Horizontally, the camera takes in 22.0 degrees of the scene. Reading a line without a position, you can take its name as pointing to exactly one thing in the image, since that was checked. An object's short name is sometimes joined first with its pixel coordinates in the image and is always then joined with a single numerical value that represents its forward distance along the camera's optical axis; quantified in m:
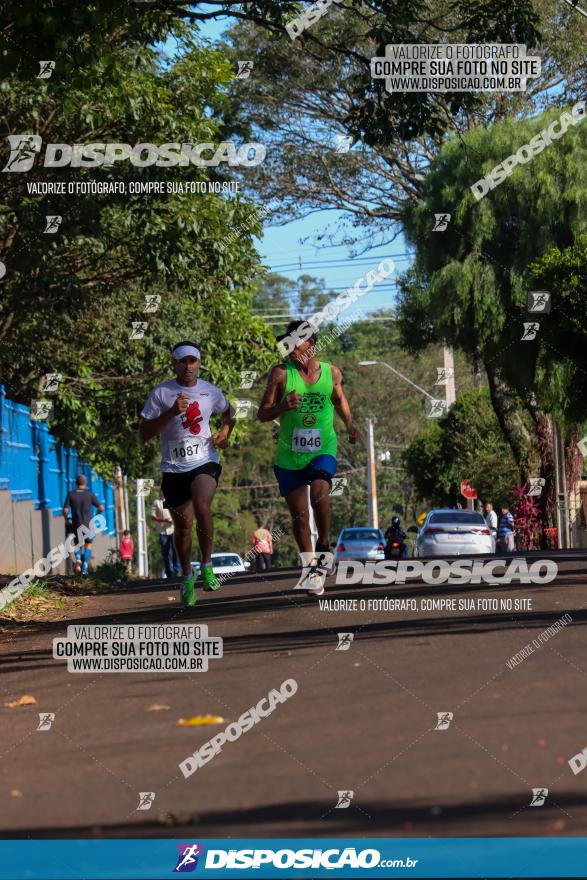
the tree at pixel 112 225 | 18.62
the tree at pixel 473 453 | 52.47
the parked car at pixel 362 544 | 40.53
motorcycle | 33.29
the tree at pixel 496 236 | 33.94
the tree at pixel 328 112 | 36.19
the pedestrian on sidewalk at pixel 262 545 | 29.11
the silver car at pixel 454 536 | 29.30
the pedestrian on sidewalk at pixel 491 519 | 41.52
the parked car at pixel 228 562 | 42.44
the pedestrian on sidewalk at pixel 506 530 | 34.69
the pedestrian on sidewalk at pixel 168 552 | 30.48
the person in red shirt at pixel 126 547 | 40.44
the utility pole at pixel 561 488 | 35.66
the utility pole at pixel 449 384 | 54.41
